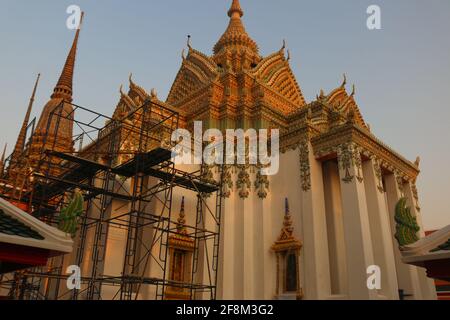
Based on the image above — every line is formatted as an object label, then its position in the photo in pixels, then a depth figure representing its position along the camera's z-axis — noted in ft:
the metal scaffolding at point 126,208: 43.75
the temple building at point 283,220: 46.09
